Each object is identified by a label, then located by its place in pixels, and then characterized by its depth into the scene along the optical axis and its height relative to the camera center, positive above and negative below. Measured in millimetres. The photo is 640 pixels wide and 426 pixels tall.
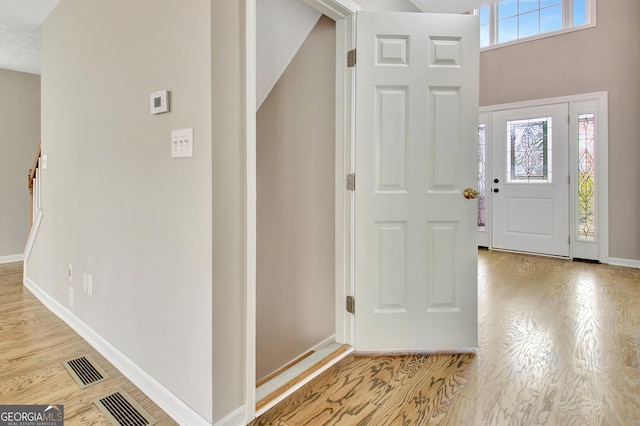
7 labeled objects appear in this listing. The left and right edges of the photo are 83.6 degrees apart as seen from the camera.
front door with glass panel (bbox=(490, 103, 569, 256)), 4602 +357
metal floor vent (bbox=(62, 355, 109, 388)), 1819 -871
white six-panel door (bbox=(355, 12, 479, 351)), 2029 +148
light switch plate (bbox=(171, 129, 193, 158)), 1407 +259
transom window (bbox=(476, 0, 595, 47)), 4445 +2498
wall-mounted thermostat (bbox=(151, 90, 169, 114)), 1514 +456
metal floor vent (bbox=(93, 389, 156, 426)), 1505 -895
